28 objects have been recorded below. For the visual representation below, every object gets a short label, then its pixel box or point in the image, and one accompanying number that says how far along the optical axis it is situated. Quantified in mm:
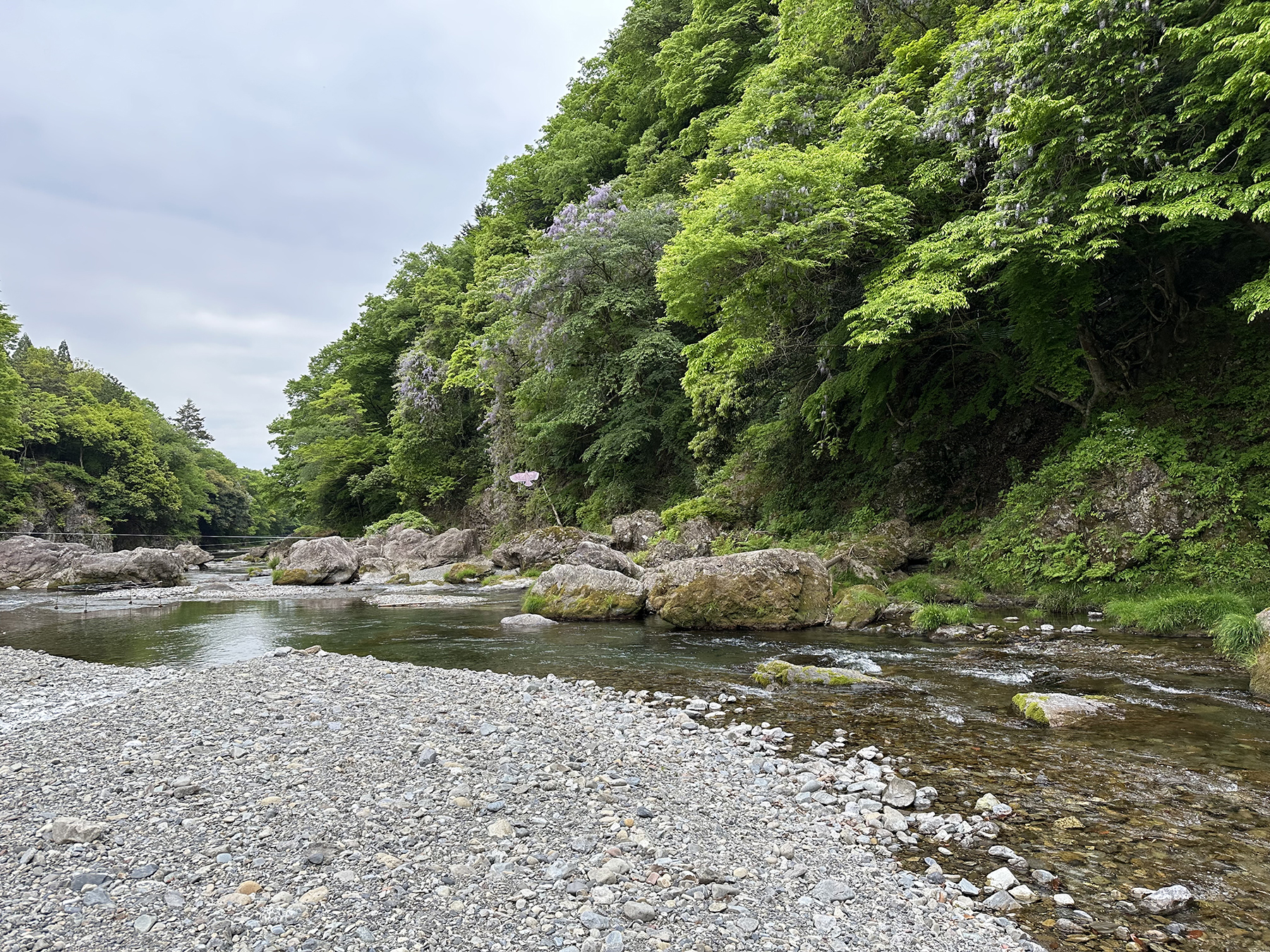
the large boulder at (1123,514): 10250
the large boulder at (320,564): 23609
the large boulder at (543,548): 23181
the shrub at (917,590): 11945
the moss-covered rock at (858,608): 11109
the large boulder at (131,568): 23531
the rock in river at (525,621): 12625
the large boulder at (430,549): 30750
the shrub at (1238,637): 7262
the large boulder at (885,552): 13305
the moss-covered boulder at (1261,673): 6340
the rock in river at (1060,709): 5820
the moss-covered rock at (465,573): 23469
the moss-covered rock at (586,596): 12945
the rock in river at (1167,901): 3199
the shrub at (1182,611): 8734
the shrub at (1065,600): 10781
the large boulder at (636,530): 21875
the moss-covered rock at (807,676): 7484
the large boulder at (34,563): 24328
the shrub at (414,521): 35688
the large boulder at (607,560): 17250
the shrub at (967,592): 11719
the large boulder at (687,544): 18203
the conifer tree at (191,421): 94375
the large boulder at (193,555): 41594
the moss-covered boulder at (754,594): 11273
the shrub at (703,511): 18984
